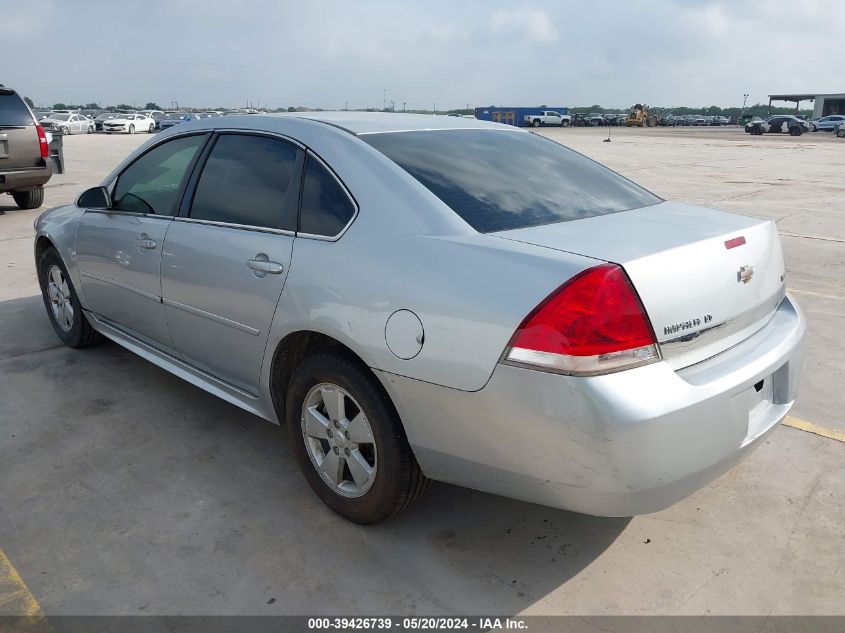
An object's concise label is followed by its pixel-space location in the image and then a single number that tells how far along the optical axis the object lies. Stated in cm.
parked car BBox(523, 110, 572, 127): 7088
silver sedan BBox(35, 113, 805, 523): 211
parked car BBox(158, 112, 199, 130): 4341
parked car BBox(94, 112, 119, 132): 4729
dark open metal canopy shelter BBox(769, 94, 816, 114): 10866
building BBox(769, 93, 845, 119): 9544
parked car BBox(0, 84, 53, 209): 1013
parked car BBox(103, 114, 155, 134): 4359
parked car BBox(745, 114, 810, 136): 5203
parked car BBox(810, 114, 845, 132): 5536
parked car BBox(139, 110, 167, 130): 4957
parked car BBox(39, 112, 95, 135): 4055
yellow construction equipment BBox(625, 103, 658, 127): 7175
